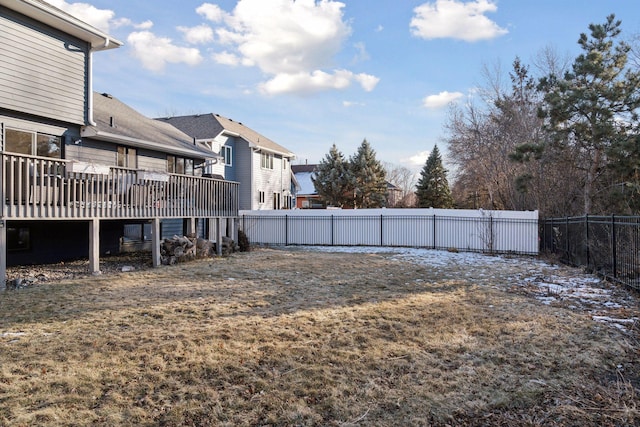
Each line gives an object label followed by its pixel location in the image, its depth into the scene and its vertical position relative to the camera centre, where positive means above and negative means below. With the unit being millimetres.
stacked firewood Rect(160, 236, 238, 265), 10797 -1043
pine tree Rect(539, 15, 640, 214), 13180 +3460
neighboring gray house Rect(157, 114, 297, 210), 22516 +3351
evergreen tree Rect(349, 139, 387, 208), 28633 +2195
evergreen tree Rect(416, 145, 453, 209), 33469 +2049
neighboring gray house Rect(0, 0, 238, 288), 8352 +1413
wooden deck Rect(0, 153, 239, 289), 7453 +328
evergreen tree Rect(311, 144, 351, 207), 28750 +2230
